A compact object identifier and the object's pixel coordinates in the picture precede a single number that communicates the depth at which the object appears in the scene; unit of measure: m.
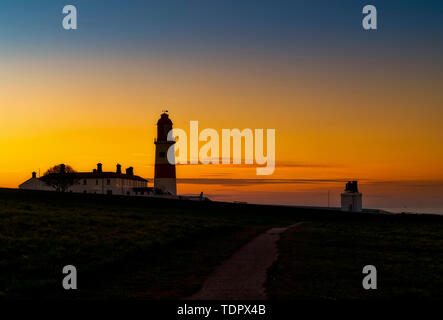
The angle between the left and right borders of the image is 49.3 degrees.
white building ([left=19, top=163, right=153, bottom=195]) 101.38
